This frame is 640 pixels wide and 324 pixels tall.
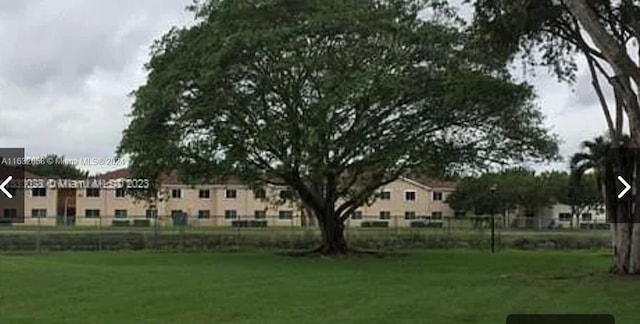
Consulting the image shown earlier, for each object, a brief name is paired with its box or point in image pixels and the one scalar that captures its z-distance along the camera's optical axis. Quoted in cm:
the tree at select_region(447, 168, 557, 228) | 8762
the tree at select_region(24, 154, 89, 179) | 10406
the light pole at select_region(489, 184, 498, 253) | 4944
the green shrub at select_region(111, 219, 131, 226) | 7313
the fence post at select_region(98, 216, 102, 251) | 4548
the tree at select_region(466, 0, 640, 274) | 2516
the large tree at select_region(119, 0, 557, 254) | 3459
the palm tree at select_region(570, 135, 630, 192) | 2842
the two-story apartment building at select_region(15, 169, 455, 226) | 8269
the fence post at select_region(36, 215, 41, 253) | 4430
